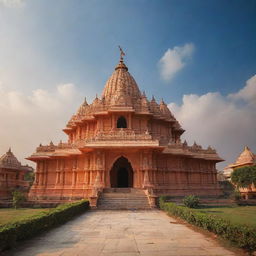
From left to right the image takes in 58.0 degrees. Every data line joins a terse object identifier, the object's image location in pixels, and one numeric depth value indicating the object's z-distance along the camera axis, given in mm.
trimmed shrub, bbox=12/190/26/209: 19406
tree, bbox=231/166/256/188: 31406
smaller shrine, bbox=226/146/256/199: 36431
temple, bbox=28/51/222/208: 22547
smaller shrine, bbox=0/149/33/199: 35059
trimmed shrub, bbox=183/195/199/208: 18266
